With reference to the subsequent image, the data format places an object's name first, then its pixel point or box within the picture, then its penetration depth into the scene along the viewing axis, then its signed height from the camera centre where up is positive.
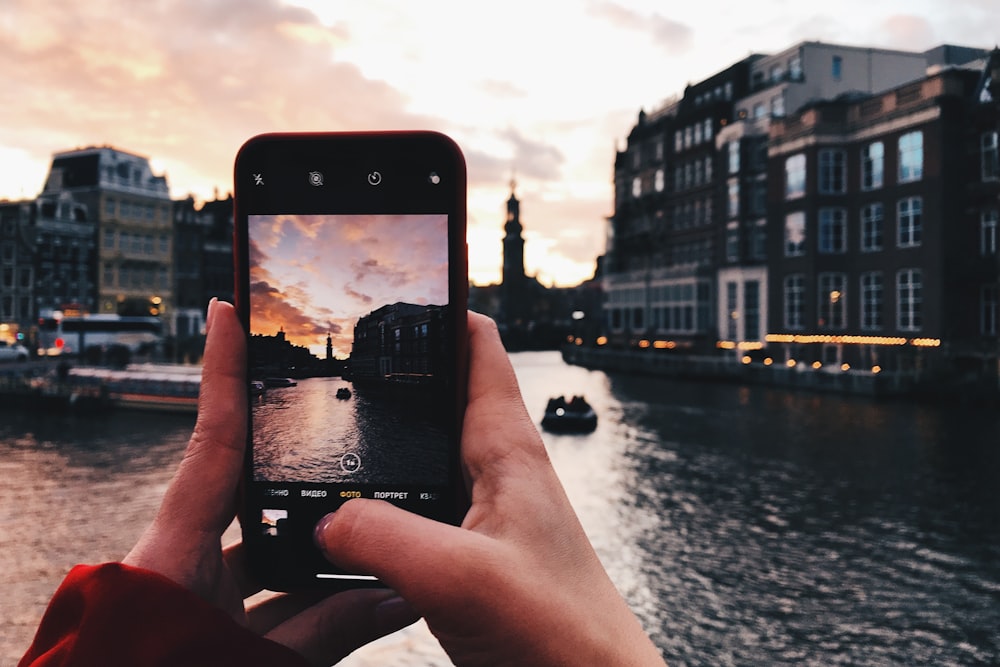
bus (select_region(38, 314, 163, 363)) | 71.56 +0.09
